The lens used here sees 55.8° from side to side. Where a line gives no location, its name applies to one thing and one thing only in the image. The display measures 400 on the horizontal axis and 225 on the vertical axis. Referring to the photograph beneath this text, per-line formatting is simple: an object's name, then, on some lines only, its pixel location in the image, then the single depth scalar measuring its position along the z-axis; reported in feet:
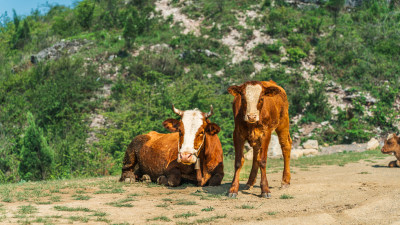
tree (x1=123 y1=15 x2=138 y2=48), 115.03
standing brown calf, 21.47
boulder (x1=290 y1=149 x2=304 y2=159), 61.38
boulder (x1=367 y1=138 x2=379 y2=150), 65.19
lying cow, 24.20
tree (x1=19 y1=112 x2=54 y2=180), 51.98
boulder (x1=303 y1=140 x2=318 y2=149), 72.69
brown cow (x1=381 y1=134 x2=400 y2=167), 39.24
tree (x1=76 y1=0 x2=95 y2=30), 133.90
